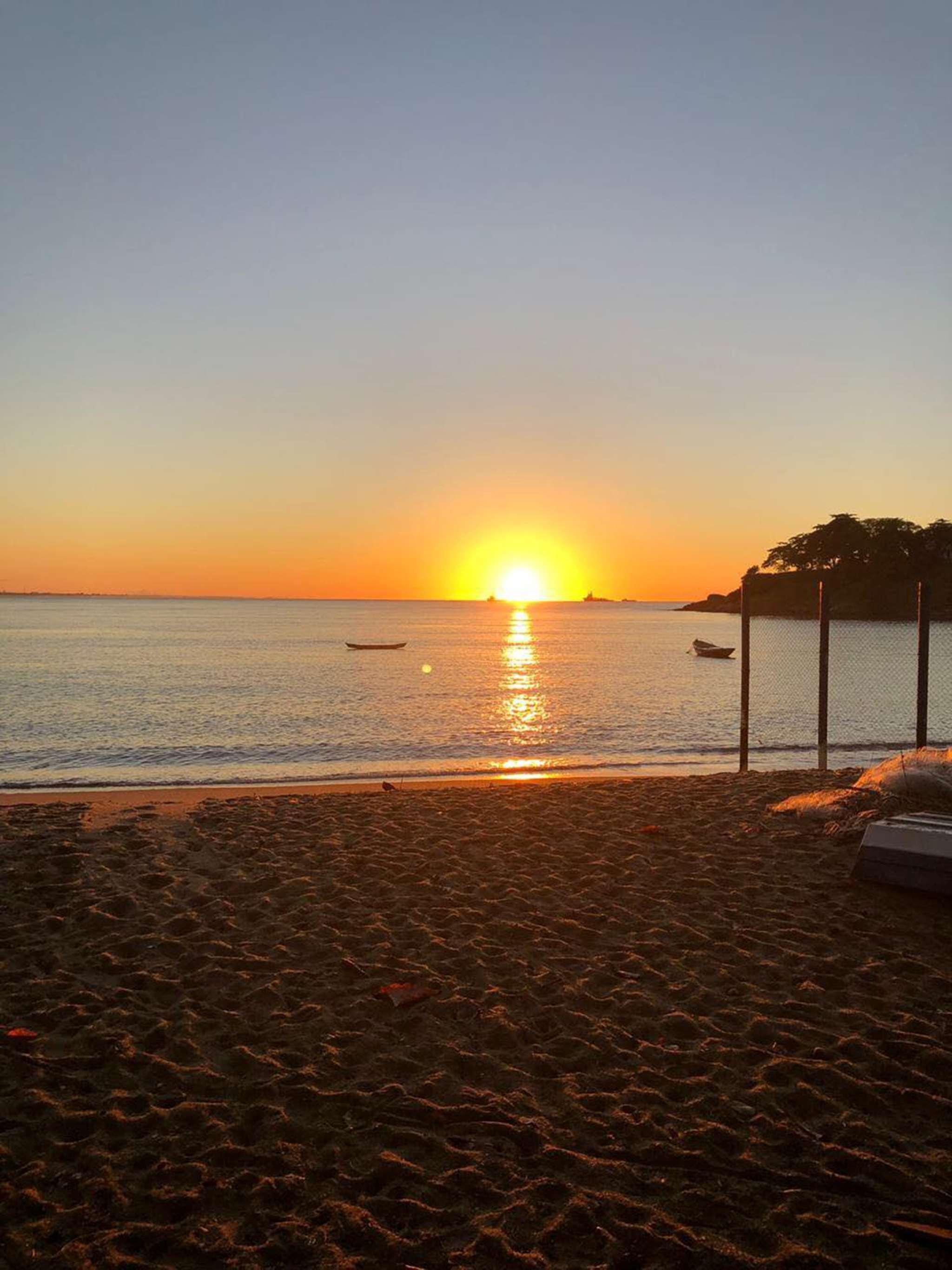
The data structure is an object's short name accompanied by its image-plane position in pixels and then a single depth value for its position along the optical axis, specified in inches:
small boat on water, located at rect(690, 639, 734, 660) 2116.1
